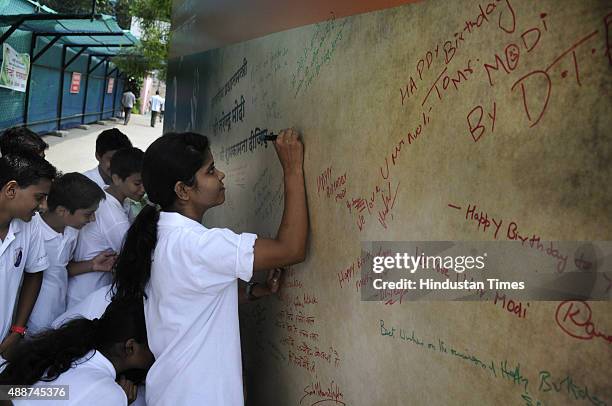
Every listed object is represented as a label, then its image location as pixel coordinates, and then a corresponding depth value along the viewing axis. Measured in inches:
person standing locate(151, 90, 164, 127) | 719.7
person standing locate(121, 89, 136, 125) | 734.4
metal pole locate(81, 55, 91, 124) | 623.2
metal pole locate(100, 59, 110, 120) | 696.5
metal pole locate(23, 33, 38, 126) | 439.2
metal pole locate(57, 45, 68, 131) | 537.1
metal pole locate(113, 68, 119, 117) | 772.8
